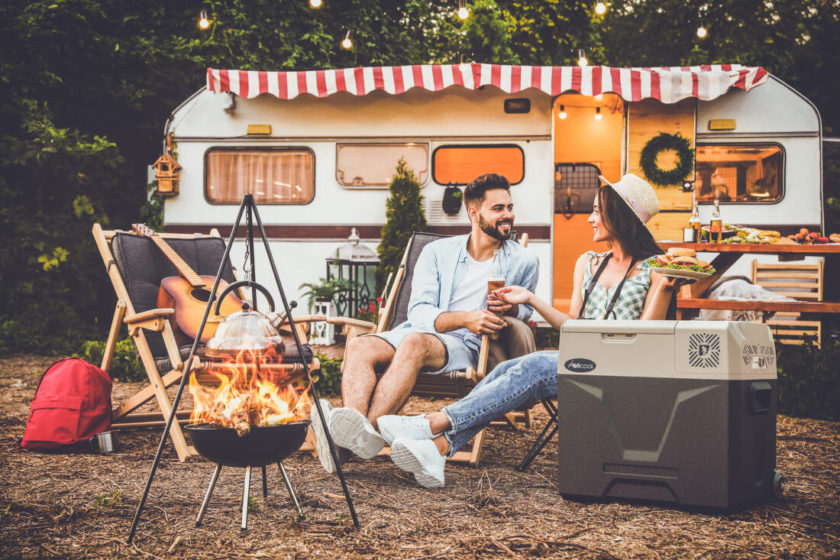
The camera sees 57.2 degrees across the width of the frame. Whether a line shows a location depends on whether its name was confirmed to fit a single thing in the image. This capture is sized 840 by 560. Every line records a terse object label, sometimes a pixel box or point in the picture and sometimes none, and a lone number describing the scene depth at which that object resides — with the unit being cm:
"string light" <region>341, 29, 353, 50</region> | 1016
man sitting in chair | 295
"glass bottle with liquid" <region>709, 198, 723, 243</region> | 450
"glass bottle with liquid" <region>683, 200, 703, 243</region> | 473
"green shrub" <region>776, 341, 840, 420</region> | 446
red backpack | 346
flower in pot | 705
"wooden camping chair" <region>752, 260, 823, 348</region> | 641
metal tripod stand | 227
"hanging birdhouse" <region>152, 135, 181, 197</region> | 722
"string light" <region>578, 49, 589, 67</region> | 920
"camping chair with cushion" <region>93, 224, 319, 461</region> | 349
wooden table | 418
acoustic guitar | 384
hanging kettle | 247
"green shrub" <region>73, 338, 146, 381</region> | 569
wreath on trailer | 684
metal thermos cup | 348
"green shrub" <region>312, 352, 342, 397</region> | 511
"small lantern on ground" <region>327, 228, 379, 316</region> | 712
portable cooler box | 239
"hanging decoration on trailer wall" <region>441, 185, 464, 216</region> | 709
